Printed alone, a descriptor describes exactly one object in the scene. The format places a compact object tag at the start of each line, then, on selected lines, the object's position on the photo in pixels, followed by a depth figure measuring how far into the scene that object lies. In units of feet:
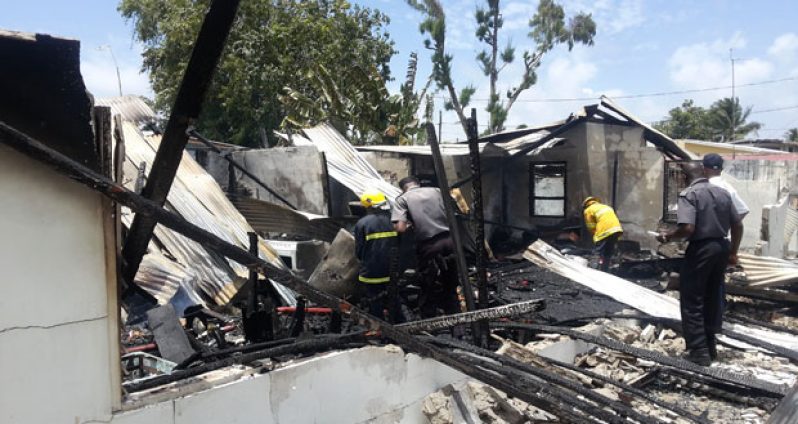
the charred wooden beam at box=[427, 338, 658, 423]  10.30
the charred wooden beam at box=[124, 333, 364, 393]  9.09
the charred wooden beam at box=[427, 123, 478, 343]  13.74
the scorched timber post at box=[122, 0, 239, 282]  7.19
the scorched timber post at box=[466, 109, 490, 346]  13.85
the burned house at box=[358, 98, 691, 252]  37.17
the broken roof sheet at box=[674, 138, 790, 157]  82.89
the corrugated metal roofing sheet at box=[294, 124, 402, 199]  30.23
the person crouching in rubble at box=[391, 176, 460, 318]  18.47
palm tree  137.90
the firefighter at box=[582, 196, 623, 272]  28.19
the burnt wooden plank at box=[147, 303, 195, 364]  13.20
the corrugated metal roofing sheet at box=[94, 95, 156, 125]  34.76
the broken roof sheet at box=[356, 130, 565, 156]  34.14
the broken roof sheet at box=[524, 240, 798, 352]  19.04
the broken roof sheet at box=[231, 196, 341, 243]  28.94
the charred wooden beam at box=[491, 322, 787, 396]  14.42
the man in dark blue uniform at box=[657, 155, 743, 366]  16.21
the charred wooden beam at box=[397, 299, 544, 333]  12.05
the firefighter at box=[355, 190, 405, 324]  18.53
